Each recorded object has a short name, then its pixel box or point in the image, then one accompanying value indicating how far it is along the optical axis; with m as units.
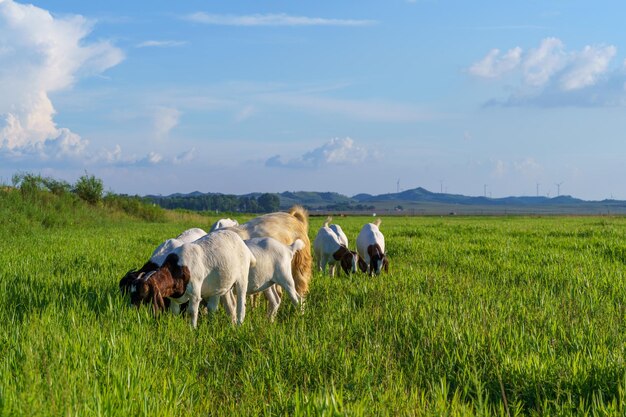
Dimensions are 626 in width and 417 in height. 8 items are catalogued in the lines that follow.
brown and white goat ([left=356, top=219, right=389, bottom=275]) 11.90
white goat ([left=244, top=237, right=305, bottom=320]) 7.73
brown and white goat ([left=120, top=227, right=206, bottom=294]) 6.76
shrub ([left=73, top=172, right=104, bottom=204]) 39.16
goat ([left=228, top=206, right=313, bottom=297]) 8.92
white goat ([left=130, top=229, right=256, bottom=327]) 6.49
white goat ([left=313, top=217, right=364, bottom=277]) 12.00
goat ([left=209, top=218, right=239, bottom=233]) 12.24
